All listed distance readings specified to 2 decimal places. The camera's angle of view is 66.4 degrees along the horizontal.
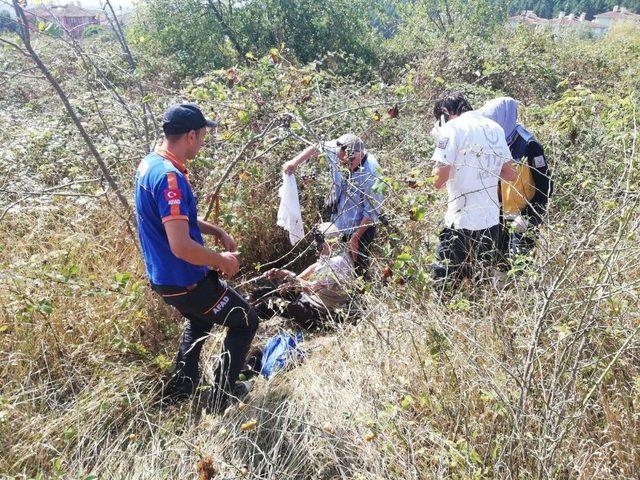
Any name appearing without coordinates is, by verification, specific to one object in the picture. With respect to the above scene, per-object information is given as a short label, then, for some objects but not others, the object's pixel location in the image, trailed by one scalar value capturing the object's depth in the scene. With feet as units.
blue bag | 9.13
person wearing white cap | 9.90
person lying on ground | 10.59
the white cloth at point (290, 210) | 10.96
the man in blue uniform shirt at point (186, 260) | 7.04
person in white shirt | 9.16
